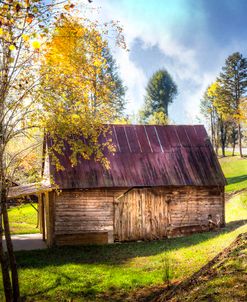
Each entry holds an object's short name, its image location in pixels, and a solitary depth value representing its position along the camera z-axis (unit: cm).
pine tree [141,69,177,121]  5903
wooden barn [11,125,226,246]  1844
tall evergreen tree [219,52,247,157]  4994
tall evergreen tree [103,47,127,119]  4403
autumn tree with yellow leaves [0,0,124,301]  945
